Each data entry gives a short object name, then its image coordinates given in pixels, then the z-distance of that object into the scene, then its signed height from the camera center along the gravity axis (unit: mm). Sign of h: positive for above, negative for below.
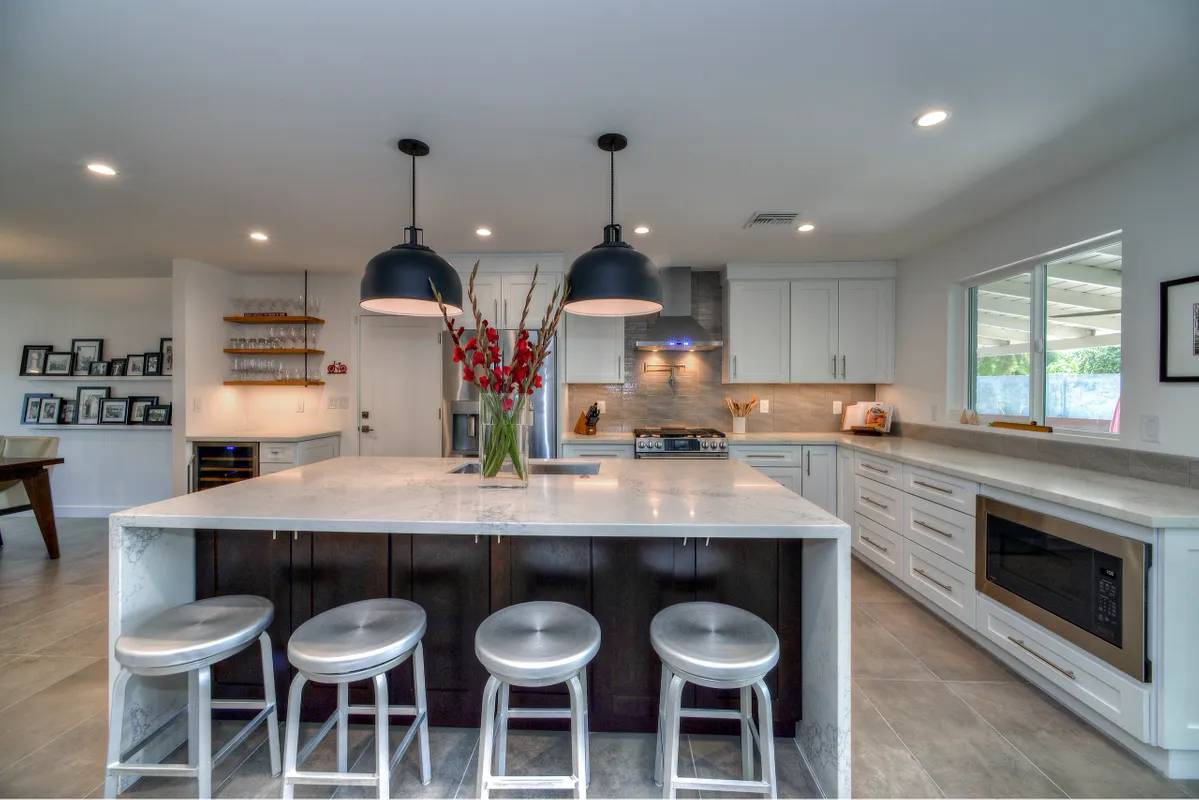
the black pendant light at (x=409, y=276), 1858 +483
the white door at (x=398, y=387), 4574 +113
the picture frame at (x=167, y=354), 4719 +434
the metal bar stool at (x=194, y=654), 1329 -722
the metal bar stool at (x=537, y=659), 1259 -687
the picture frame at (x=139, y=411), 4762 -132
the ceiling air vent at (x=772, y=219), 3021 +1168
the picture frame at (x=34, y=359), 4785 +383
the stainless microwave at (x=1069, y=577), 1648 -702
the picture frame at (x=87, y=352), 4789 +455
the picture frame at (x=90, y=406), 4781 -85
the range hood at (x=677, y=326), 4039 +635
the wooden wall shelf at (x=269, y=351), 4414 +436
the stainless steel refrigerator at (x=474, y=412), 3906 -106
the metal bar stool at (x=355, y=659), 1304 -717
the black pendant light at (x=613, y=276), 1822 +478
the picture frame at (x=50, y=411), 4793 -137
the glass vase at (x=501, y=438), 1949 -159
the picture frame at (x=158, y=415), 4750 -170
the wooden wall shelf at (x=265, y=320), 4426 +728
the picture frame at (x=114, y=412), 4762 -143
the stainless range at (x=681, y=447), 3824 -375
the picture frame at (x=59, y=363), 4797 +344
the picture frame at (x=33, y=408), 4828 -108
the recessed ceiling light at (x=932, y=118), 1904 +1143
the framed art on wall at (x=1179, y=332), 1973 +297
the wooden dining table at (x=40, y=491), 3641 -731
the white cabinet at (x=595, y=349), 4176 +442
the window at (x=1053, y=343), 2465 +346
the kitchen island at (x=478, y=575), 1600 -646
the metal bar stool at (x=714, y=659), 1257 -683
